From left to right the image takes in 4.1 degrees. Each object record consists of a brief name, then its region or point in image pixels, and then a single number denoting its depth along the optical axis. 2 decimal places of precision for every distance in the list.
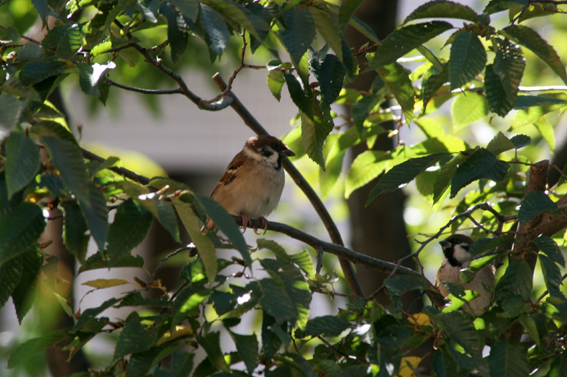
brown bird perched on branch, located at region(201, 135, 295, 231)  5.95
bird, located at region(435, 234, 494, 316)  5.90
